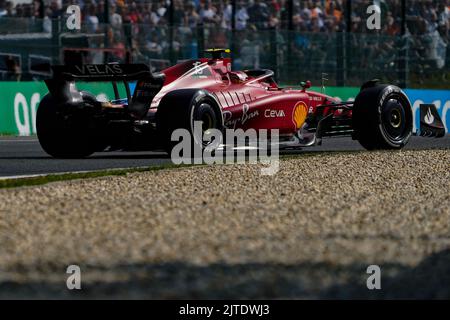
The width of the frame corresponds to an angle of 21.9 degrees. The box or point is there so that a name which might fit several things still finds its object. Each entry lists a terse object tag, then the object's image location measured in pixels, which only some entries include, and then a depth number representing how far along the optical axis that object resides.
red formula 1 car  13.35
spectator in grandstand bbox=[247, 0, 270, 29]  23.97
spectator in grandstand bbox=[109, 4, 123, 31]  22.15
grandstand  19.86
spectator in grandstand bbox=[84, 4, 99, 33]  21.58
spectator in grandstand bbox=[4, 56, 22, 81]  19.33
